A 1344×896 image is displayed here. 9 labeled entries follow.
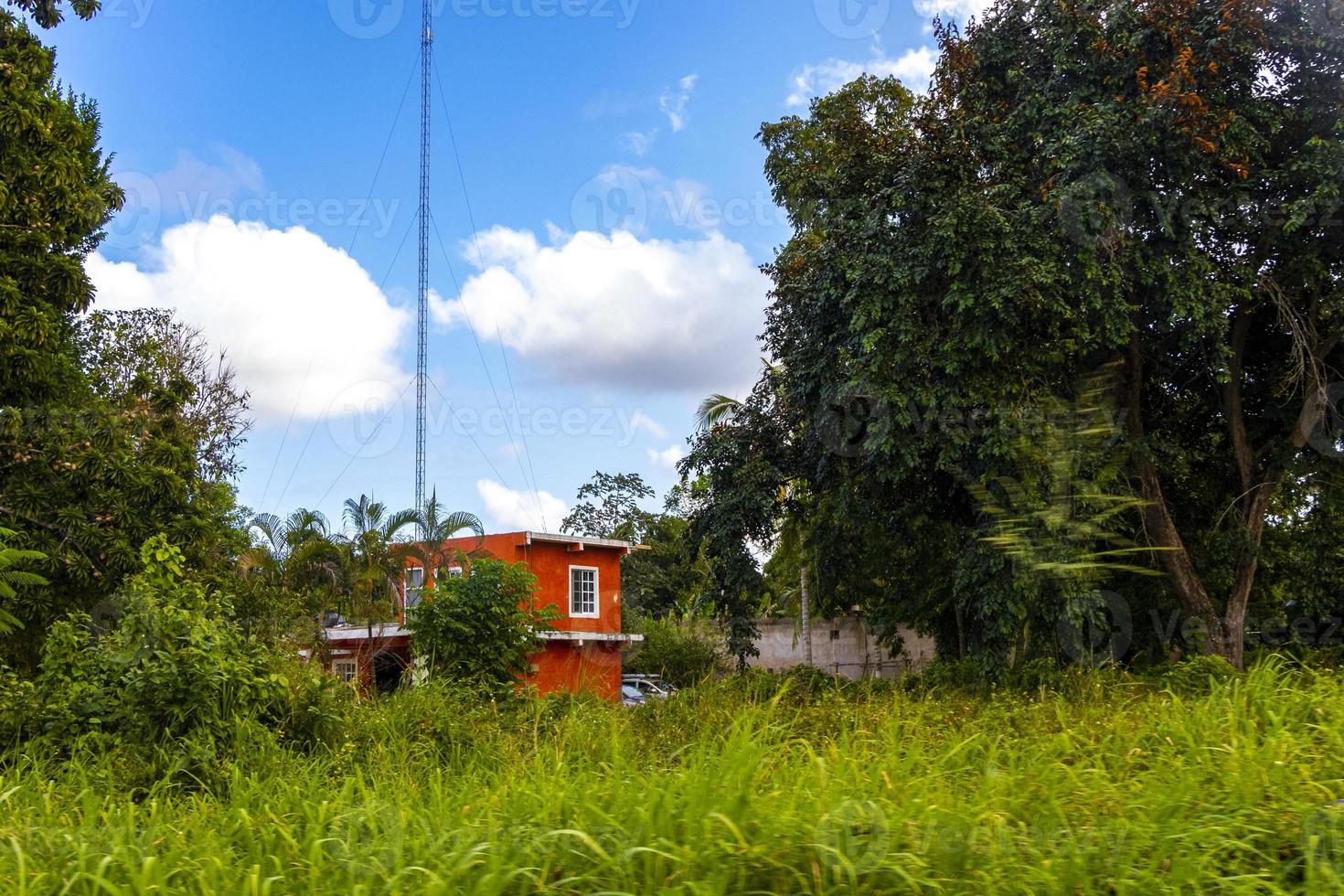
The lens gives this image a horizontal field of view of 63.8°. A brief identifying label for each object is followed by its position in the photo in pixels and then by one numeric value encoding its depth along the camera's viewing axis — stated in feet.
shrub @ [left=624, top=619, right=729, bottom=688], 90.41
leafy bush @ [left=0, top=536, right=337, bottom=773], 28.04
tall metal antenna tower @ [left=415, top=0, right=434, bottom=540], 85.61
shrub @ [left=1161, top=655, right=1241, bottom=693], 35.94
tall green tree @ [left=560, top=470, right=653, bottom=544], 180.34
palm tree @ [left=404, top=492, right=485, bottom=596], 81.76
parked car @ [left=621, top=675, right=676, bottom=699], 98.17
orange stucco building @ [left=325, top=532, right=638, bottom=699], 82.48
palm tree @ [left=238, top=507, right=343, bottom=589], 80.53
